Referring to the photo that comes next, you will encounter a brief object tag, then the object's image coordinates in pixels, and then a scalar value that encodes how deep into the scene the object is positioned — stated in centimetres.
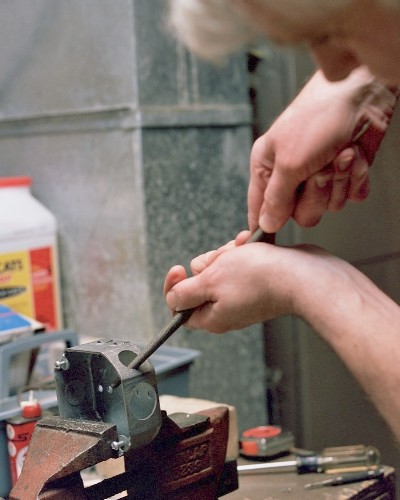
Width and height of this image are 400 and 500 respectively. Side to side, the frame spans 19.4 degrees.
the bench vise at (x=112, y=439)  112
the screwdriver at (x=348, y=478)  134
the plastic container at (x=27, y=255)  158
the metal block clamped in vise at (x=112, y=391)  114
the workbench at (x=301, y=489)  132
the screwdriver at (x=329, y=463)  139
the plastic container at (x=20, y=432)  132
